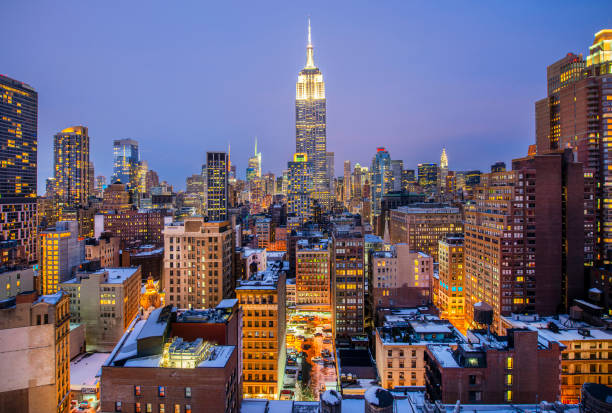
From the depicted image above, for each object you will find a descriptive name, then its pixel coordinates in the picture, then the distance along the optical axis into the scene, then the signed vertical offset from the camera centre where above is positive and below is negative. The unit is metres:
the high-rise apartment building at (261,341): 79.31 -26.72
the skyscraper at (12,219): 187.00 -4.46
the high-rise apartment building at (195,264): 111.75 -15.65
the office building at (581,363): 79.81 -31.74
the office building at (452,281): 136.88 -26.44
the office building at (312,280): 150.00 -27.41
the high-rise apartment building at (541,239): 106.88 -8.97
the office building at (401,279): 119.62 -21.72
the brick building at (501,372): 59.62 -25.44
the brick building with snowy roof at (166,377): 43.41 -18.52
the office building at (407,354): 82.50 -30.62
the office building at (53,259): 138.88 -17.23
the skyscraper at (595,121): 136.50 +30.70
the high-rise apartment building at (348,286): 121.06 -24.10
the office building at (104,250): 162.50 -17.05
